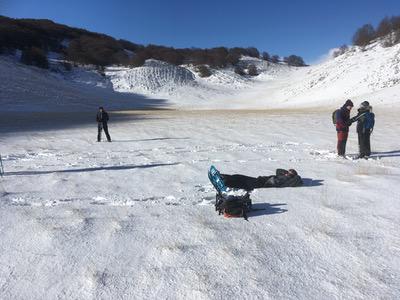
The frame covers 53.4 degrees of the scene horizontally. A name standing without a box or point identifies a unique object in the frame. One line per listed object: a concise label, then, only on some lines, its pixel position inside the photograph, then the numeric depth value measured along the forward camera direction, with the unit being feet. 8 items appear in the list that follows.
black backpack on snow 20.98
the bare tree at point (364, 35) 243.77
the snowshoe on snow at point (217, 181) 25.14
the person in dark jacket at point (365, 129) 36.52
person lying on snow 26.94
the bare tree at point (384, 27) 234.87
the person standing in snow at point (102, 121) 54.74
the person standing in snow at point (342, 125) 37.37
